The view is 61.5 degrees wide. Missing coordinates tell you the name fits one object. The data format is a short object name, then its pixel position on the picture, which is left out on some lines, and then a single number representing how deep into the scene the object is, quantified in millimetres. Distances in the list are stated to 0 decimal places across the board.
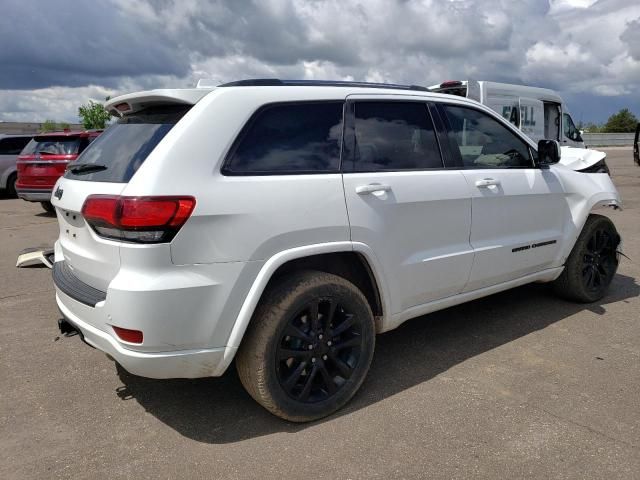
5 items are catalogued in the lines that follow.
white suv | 2543
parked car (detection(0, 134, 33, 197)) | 14367
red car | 10648
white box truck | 11484
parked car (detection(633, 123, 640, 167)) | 18172
